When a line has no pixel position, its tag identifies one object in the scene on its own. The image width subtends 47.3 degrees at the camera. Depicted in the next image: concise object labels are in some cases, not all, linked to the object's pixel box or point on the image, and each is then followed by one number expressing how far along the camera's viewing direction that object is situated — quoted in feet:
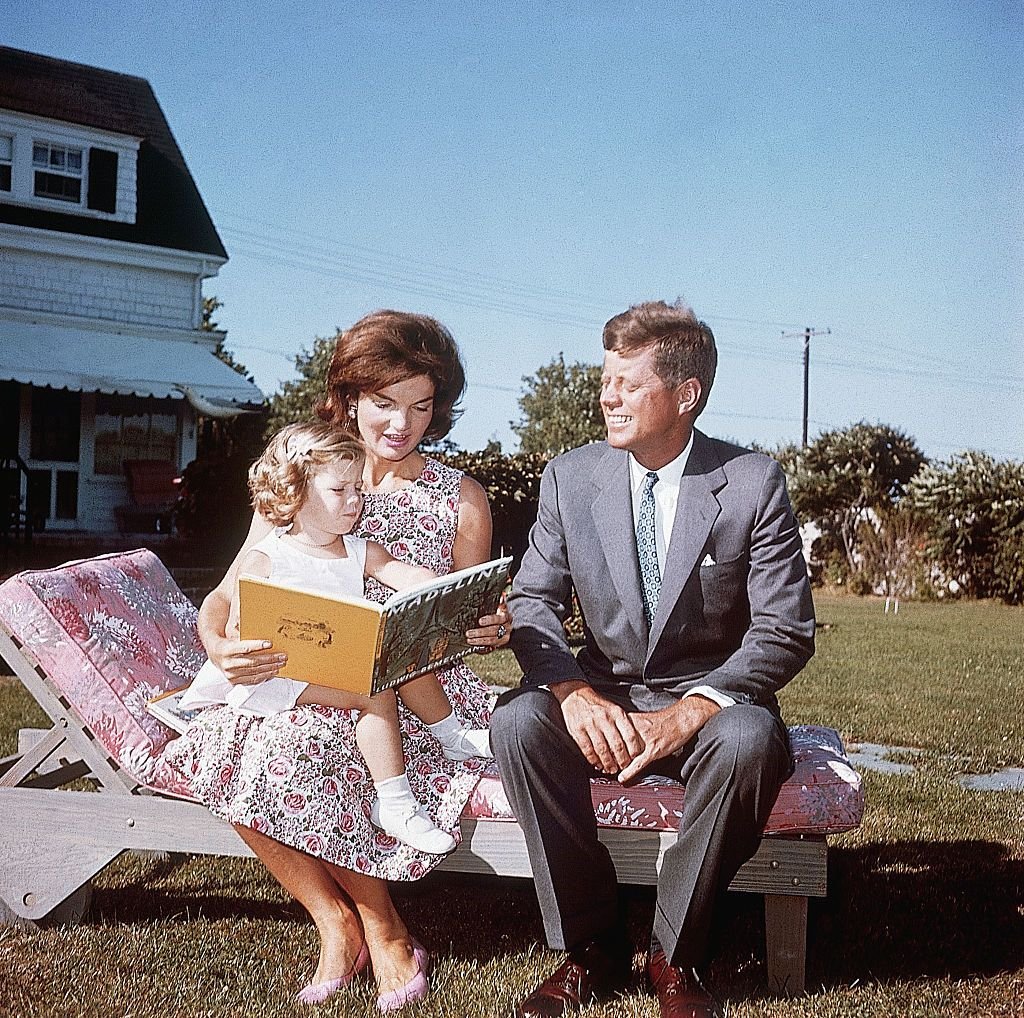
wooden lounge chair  9.66
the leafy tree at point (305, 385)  88.89
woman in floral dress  9.53
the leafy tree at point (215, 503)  45.83
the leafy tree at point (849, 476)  53.93
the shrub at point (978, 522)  42.65
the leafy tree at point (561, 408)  99.86
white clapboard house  51.93
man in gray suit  9.18
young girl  9.76
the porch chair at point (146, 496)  54.19
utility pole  112.78
